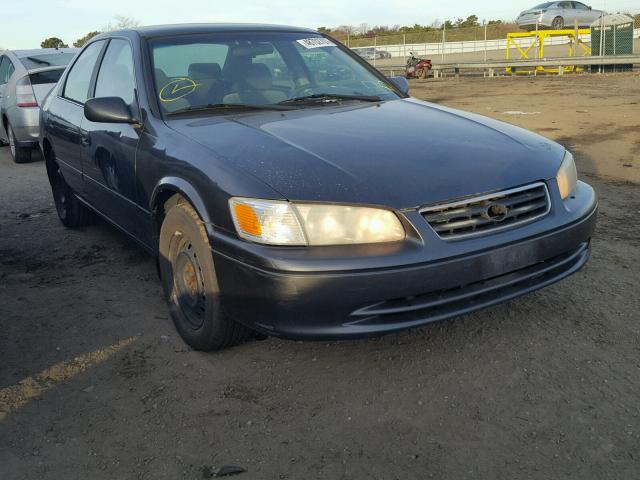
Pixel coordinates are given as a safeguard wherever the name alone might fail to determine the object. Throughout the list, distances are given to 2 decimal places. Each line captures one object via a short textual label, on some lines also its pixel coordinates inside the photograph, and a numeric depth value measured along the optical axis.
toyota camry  2.54
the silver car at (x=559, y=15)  29.34
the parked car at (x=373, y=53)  37.72
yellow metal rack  23.64
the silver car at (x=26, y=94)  8.99
